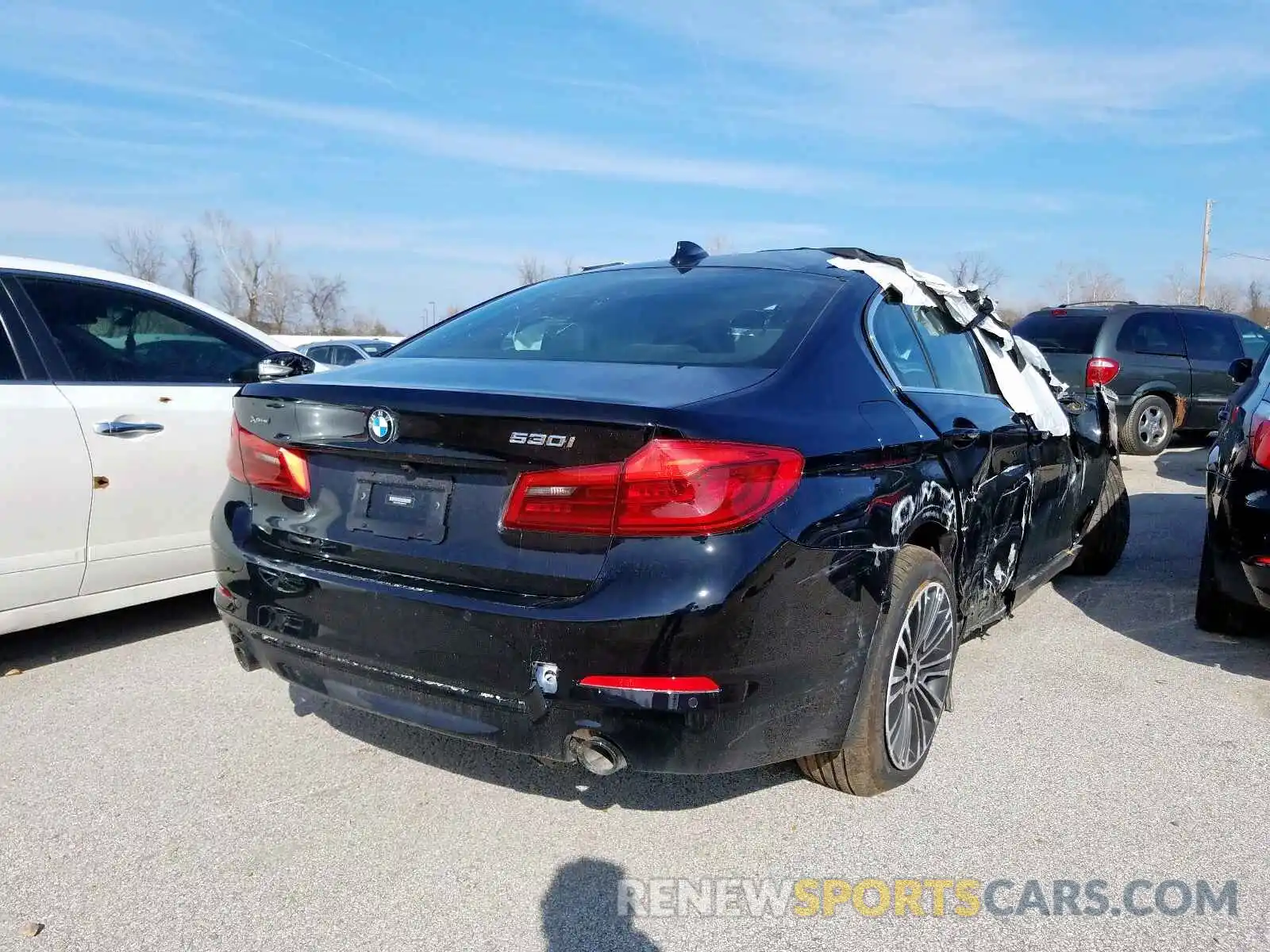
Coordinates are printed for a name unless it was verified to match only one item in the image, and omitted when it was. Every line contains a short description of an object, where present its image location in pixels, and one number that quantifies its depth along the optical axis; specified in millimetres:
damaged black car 2188
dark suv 10969
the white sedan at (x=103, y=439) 3766
